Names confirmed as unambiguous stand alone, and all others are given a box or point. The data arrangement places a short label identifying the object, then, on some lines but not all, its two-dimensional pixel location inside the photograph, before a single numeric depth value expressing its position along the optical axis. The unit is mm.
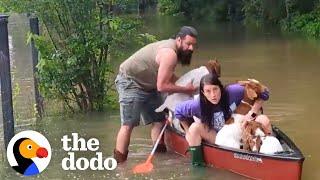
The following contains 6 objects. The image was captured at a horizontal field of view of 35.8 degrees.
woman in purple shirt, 5580
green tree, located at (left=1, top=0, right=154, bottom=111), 7906
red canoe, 4868
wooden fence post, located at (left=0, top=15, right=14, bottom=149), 6127
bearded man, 5961
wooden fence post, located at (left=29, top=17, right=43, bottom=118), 8075
